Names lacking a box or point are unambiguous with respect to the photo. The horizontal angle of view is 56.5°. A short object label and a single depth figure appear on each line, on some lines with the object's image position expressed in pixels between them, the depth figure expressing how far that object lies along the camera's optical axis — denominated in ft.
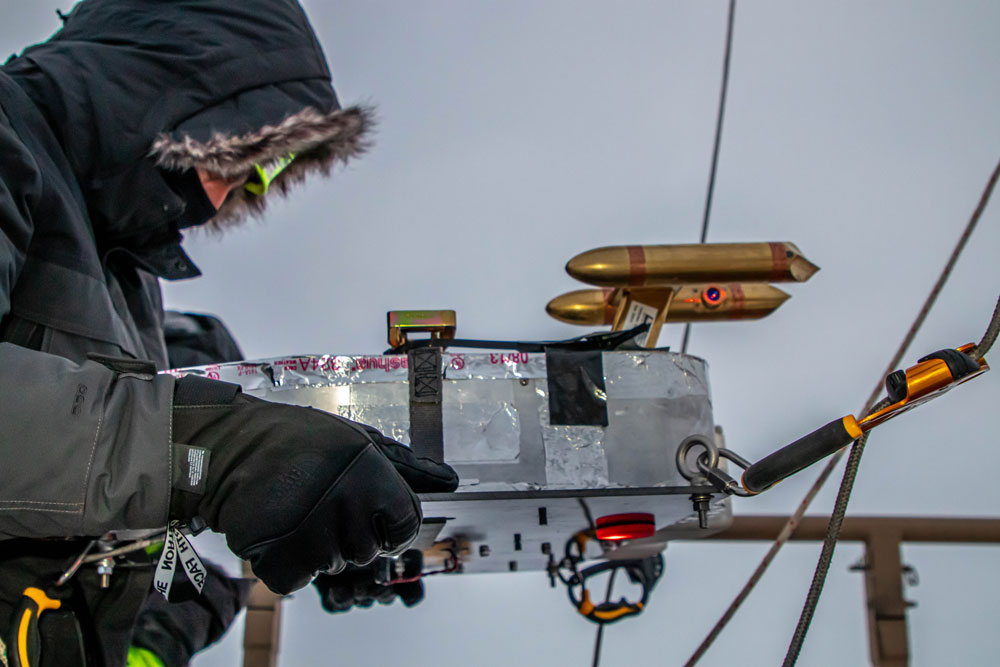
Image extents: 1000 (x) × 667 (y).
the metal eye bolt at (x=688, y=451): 2.95
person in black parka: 2.39
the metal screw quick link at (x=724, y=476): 2.73
